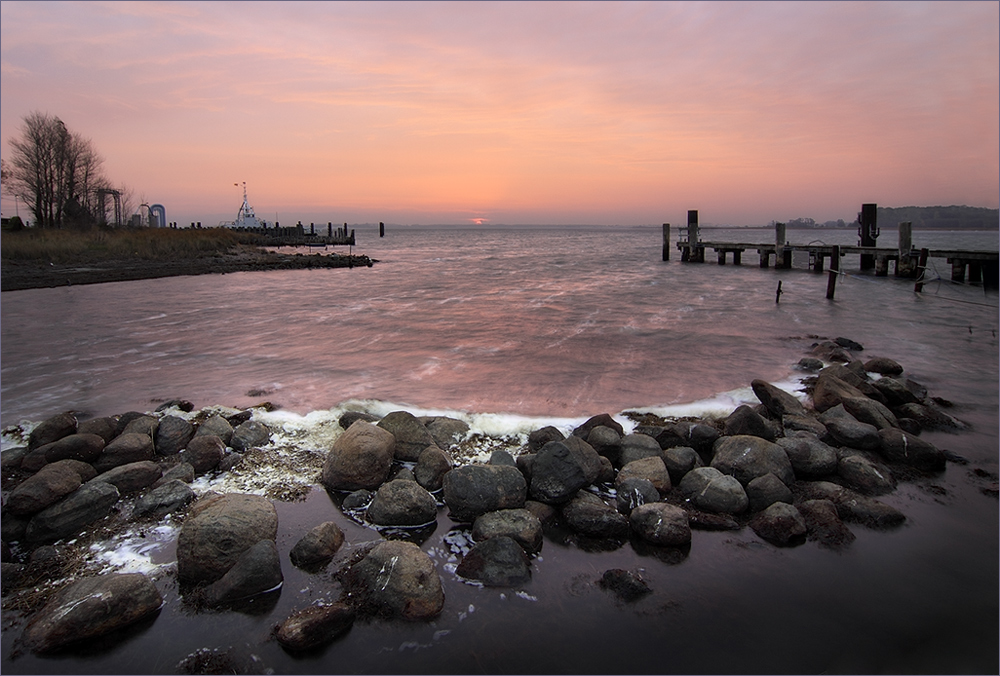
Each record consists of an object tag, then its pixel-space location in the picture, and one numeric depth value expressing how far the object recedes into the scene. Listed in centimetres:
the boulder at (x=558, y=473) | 529
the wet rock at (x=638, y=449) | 609
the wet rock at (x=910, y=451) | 631
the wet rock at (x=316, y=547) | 444
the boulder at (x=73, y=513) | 478
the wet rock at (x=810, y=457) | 594
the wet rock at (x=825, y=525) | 487
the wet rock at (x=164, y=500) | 512
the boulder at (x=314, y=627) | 362
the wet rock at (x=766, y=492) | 531
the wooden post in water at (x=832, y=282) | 2075
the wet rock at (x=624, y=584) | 417
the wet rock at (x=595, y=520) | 491
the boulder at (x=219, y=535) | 425
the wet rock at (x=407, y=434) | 619
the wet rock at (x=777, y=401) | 757
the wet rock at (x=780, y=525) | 486
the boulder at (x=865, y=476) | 579
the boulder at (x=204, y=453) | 599
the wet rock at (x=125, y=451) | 590
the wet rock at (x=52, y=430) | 649
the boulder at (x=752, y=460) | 571
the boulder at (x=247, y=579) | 405
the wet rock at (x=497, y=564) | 428
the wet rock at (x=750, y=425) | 659
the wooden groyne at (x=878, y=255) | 2325
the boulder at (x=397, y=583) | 395
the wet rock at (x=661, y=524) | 477
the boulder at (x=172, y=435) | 639
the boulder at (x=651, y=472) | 558
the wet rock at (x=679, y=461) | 580
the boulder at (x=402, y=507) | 501
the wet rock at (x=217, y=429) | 656
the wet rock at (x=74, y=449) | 596
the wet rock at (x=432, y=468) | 565
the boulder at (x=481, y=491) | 512
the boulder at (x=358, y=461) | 564
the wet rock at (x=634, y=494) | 527
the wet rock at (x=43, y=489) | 491
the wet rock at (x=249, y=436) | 650
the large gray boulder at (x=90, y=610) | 365
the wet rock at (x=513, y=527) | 468
